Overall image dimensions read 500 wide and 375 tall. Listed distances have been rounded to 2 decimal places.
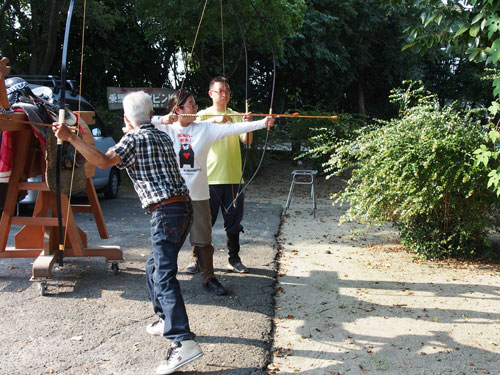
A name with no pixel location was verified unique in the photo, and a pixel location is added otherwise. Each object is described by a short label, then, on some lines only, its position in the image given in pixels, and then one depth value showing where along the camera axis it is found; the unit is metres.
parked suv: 8.68
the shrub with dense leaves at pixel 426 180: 5.23
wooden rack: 4.61
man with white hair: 3.09
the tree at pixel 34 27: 11.41
